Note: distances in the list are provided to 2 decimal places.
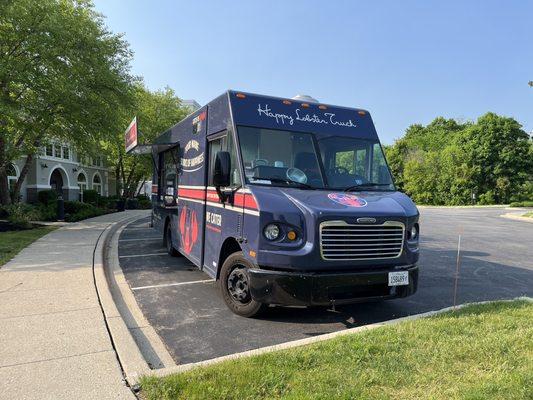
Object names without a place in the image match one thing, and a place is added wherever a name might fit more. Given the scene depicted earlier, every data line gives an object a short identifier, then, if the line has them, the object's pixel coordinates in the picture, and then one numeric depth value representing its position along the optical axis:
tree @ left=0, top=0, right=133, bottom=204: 14.39
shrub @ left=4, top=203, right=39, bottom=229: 14.73
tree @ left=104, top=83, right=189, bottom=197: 33.47
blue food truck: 4.72
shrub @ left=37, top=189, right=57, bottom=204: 26.70
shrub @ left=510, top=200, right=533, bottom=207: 41.25
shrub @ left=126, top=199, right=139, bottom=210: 34.66
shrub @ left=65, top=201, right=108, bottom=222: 19.40
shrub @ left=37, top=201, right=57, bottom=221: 18.48
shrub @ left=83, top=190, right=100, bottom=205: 33.72
